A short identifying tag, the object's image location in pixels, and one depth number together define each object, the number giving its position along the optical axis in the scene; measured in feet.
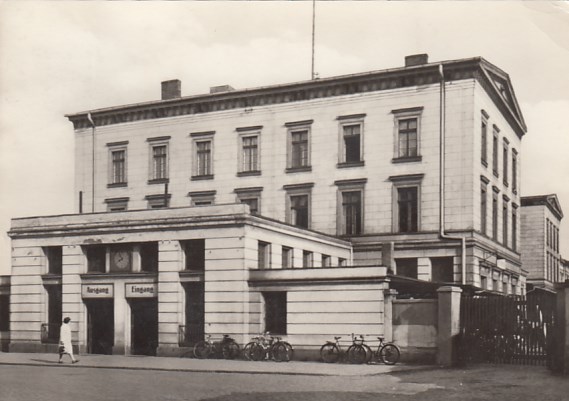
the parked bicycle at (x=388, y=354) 79.51
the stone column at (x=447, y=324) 76.75
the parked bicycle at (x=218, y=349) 88.17
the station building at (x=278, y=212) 89.86
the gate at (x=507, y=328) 74.28
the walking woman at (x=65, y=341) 82.23
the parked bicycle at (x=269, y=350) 85.56
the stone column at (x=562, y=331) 64.23
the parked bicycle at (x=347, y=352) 81.87
